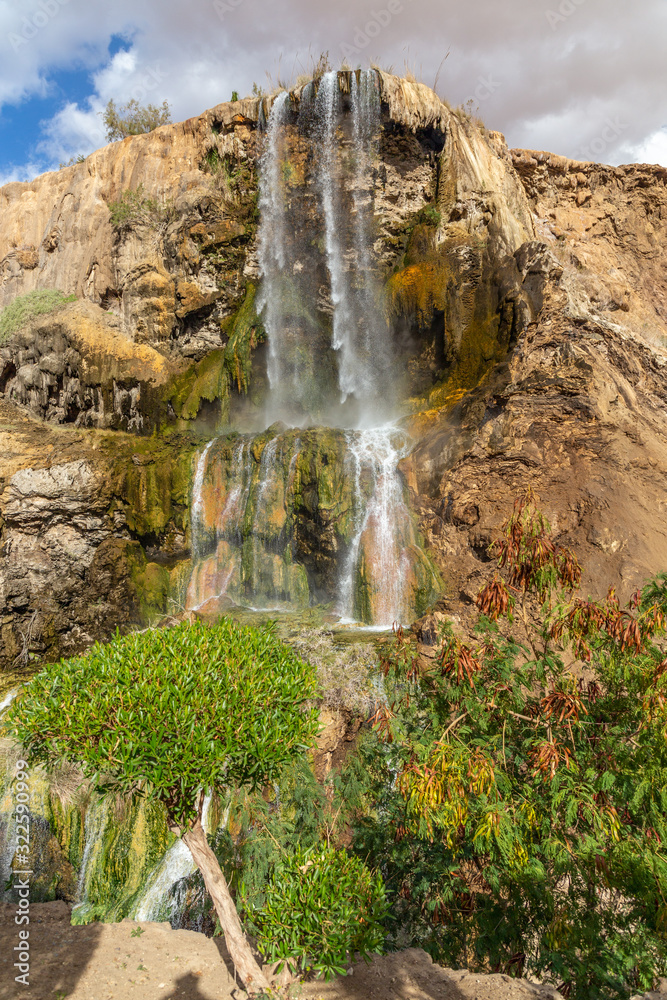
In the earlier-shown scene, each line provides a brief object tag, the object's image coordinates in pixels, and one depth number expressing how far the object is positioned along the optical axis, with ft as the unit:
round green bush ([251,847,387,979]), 17.90
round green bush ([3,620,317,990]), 17.83
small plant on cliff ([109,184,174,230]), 97.81
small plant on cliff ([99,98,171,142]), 113.80
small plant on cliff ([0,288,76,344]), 92.02
